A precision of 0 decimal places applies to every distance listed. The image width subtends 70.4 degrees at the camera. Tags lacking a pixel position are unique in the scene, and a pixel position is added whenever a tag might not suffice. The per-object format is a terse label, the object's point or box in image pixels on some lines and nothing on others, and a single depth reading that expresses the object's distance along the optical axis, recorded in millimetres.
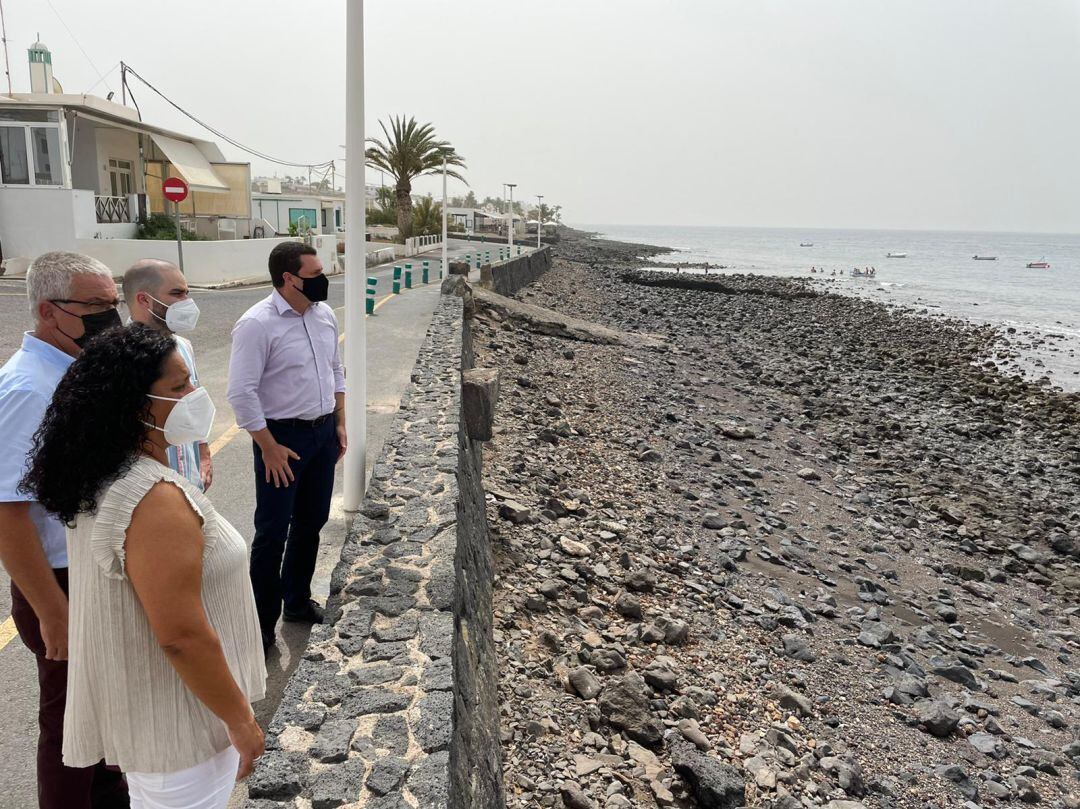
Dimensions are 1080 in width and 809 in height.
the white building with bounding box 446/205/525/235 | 73688
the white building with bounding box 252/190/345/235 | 36625
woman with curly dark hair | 1747
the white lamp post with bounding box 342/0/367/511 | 4605
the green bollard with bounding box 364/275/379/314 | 15633
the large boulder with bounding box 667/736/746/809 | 3979
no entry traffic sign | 17109
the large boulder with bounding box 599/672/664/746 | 4391
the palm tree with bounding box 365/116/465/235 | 39531
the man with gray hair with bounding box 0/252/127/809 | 2232
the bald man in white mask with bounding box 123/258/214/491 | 3223
